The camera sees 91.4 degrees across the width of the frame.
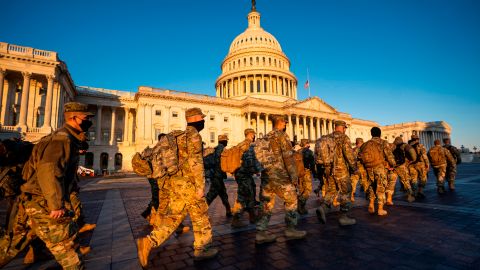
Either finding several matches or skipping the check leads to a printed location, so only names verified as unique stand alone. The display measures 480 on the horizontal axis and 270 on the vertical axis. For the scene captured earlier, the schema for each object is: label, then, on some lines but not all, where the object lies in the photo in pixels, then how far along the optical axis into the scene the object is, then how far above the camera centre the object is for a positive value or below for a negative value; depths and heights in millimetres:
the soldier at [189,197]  3570 -596
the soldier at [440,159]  9831 -172
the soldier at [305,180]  6748 -687
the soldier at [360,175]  8219 -738
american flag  54312 +16930
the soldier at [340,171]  5715 -355
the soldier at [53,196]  2604 -382
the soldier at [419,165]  9027 -380
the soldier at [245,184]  5395 -611
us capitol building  27906 +9989
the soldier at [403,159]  8477 -118
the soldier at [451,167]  10234 -509
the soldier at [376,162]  6574 -157
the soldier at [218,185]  6484 -706
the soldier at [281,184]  4449 -514
